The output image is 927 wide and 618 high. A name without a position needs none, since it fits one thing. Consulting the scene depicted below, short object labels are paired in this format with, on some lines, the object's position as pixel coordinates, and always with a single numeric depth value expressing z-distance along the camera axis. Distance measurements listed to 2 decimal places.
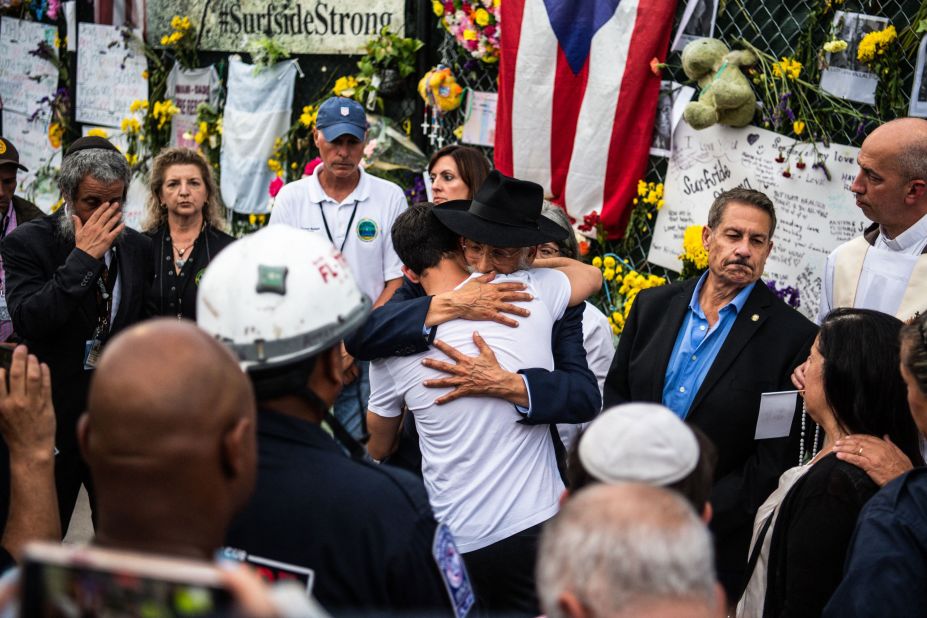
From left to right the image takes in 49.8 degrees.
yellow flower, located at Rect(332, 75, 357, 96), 6.84
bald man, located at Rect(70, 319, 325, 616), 1.40
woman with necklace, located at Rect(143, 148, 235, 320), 4.61
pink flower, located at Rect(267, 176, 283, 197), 7.05
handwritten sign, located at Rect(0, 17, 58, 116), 8.95
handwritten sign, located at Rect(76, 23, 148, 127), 8.28
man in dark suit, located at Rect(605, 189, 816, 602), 3.48
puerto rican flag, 5.52
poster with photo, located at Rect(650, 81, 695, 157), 5.42
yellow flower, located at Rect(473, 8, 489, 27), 6.05
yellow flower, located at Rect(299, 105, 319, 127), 7.05
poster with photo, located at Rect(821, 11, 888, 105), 4.80
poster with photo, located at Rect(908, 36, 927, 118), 4.55
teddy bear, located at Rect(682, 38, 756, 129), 5.01
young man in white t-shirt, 2.92
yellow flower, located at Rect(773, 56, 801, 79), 4.96
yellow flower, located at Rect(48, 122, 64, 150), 8.80
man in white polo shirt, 5.34
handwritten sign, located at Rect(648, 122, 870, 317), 4.88
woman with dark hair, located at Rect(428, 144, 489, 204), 4.94
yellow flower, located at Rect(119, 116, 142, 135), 8.10
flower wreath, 6.08
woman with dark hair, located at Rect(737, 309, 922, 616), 2.48
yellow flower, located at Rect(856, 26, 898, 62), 4.65
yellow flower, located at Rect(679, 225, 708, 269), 4.93
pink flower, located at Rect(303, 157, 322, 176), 6.33
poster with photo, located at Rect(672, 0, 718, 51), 5.31
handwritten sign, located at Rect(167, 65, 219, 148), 7.79
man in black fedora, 2.96
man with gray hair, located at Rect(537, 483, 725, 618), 1.33
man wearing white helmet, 1.86
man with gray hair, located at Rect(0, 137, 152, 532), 4.00
